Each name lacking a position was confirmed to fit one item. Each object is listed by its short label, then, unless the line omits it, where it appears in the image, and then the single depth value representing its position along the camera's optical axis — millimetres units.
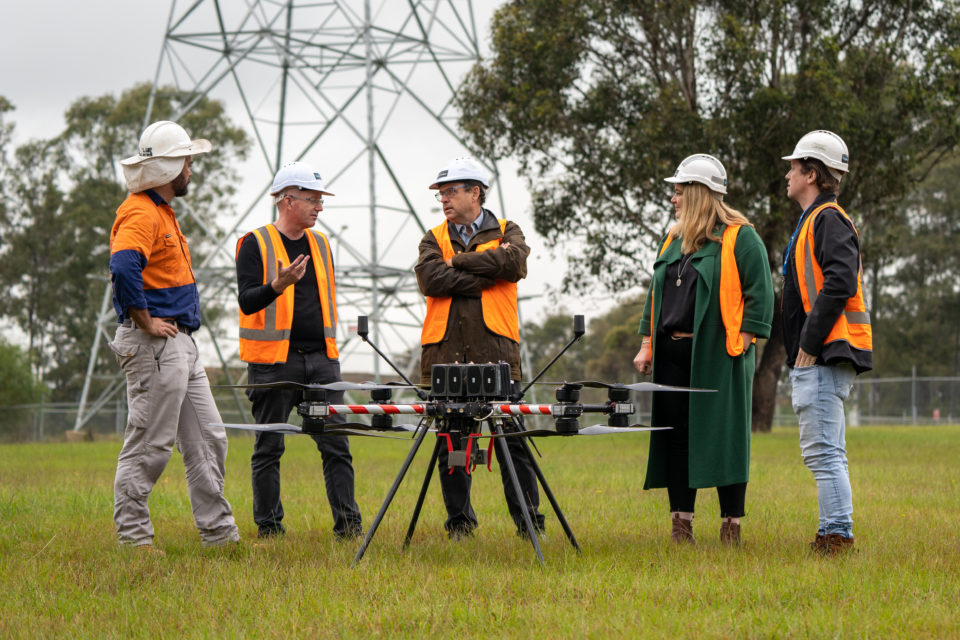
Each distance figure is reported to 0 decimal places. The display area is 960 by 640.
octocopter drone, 9852
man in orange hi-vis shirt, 11585
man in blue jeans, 11183
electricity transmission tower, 43091
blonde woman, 12067
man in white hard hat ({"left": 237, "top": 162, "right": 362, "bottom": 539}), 13254
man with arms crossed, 12650
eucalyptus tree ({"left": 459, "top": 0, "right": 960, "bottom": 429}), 38172
